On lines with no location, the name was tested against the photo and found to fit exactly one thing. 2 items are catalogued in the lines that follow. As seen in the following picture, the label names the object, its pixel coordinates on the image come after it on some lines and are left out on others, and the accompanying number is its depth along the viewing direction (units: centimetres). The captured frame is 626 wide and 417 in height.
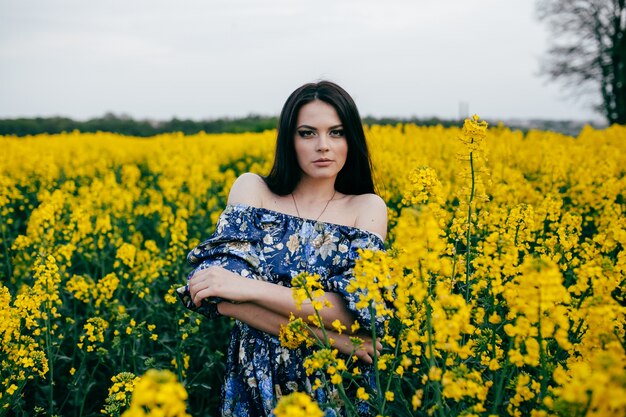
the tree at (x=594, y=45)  2522
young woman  233
